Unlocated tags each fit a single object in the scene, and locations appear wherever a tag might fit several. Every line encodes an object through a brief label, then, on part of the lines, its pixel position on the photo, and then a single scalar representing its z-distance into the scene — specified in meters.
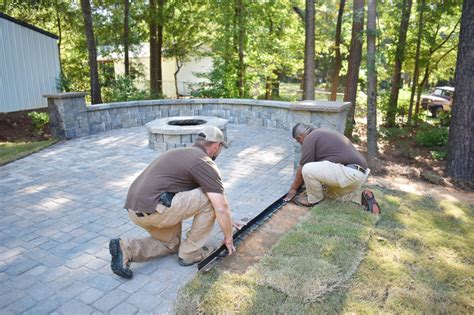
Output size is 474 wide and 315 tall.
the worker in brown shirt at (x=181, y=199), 2.49
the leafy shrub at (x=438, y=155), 7.12
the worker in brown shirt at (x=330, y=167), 3.45
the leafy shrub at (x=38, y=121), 8.51
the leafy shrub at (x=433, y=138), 8.24
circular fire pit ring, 6.54
